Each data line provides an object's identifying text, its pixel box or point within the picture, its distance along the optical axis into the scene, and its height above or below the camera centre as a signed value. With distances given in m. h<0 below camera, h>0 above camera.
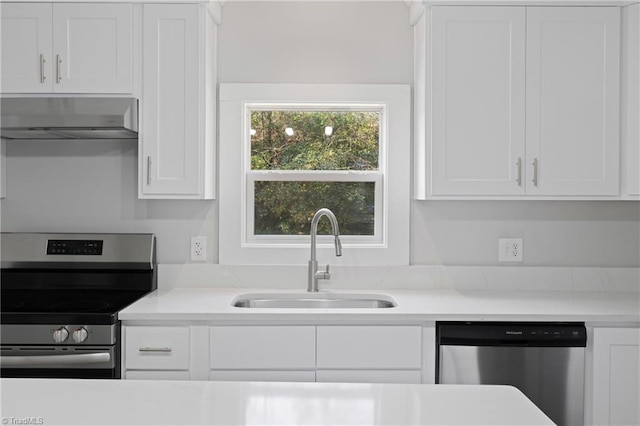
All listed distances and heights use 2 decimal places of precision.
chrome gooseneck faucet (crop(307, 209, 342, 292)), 2.72 -0.19
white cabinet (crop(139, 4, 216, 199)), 2.61 +0.48
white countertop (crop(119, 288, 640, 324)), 2.29 -0.40
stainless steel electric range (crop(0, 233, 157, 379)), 2.49 -0.32
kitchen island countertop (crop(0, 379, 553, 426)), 1.04 -0.37
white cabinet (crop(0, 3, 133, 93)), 2.59 +0.72
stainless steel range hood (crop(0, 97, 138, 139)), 2.50 +0.39
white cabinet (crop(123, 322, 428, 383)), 2.31 -0.56
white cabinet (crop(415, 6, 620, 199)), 2.59 +0.52
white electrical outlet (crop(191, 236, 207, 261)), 2.94 -0.20
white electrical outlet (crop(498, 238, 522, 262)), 2.92 -0.19
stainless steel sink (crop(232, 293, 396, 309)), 2.80 -0.44
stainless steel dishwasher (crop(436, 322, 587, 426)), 2.29 -0.58
